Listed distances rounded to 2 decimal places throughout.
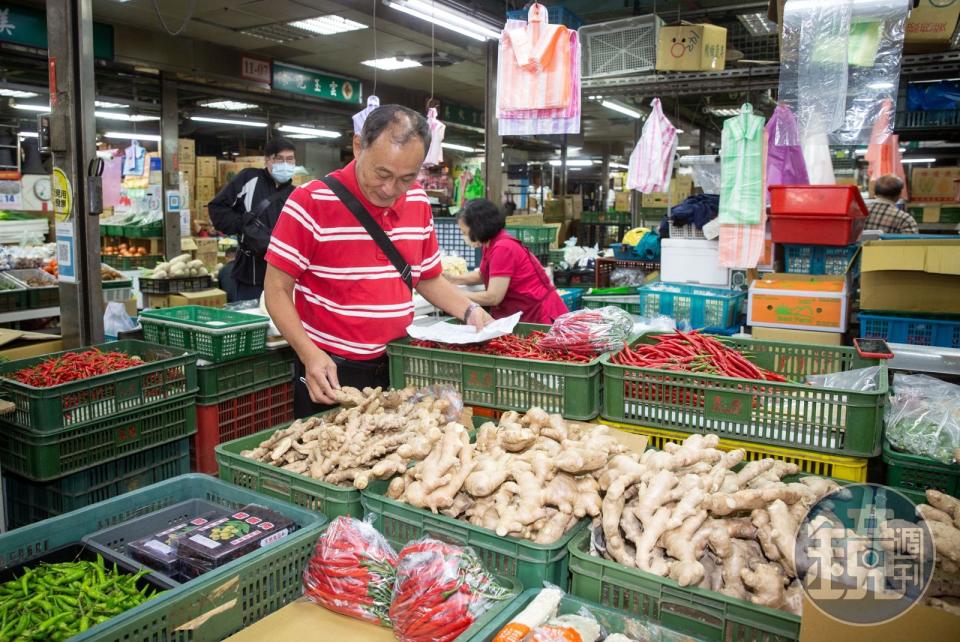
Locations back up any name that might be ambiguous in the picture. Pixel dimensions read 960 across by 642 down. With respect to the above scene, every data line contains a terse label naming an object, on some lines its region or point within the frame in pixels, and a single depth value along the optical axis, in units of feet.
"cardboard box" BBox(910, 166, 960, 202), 39.93
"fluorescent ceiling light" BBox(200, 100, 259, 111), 47.78
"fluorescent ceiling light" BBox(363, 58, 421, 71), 40.04
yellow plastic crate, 7.61
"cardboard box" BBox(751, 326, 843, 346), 15.78
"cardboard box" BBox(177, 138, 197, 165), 40.32
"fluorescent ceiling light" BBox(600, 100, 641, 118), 35.34
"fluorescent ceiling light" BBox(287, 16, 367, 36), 31.78
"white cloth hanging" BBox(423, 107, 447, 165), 21.86
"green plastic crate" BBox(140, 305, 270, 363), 13.62
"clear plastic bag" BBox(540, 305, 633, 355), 9.62
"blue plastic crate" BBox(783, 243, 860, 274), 17.19
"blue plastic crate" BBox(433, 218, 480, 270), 26.73
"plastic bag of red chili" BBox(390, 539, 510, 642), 5.41
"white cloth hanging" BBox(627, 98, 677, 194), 21.88
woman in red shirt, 15.87
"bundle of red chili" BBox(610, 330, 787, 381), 9.24
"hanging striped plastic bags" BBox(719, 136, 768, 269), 17.85
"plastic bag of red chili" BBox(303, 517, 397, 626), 5.97
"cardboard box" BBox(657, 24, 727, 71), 20.52
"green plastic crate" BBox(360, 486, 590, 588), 5.78
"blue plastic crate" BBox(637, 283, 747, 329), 18.39
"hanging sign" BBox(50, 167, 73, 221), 14.52
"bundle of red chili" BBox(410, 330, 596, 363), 9.65
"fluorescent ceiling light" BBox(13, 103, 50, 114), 45.77
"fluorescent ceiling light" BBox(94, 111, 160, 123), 45.29
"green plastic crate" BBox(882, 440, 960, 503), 7.25
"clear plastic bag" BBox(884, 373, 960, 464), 7.55
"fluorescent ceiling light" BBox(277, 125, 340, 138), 56.24
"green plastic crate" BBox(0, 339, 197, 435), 10.47
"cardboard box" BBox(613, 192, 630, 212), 55.72
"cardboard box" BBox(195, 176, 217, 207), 42.42
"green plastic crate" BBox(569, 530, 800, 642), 4.88
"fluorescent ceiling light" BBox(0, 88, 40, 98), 40.88
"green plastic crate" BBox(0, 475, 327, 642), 5.18
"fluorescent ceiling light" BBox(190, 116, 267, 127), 49.47
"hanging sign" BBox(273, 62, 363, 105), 39.63
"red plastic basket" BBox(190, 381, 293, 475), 13.66
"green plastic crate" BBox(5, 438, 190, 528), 10.77
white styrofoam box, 19.76
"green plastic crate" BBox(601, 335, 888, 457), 7.48
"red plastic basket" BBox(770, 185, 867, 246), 16.19
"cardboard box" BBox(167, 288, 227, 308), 23.53
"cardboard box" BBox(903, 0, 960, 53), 17.13
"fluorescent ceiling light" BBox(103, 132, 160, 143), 42.60
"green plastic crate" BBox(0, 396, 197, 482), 10.44
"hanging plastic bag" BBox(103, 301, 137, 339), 17.90
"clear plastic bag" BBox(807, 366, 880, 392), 8.68
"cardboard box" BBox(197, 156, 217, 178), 42.32
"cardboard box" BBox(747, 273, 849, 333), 15.38
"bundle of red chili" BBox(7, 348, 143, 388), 11.37
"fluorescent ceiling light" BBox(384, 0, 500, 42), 18.13
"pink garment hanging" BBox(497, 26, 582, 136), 18.02
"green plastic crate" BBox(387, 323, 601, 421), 8.78
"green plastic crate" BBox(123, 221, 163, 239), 36.24
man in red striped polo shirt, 9.05
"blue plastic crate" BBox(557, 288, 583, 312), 21.98
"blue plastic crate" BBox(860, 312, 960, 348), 14.33
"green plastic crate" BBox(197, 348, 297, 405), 13.56
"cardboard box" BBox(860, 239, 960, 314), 13.39
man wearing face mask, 19.07
